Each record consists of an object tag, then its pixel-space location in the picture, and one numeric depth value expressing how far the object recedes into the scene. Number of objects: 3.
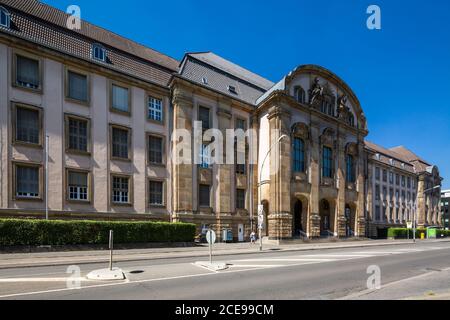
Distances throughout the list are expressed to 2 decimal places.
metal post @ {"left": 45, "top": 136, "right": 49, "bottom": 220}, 21.92
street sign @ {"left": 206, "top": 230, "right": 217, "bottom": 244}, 14.06
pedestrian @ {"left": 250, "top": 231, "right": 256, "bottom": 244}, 30.92
